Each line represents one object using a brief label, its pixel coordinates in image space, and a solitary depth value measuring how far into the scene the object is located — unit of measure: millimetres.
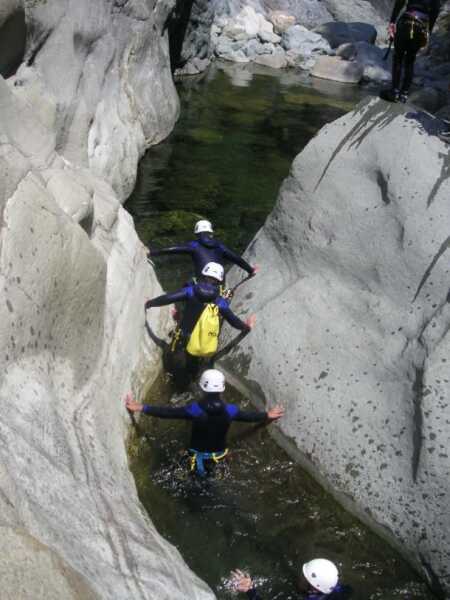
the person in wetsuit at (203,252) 8727
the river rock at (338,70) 28000
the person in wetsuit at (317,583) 4941
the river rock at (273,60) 29047
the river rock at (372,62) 28188
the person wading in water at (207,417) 6234
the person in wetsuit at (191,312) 7613
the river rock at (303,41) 30266
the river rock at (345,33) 31406
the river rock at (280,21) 31547
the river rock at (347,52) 29666
